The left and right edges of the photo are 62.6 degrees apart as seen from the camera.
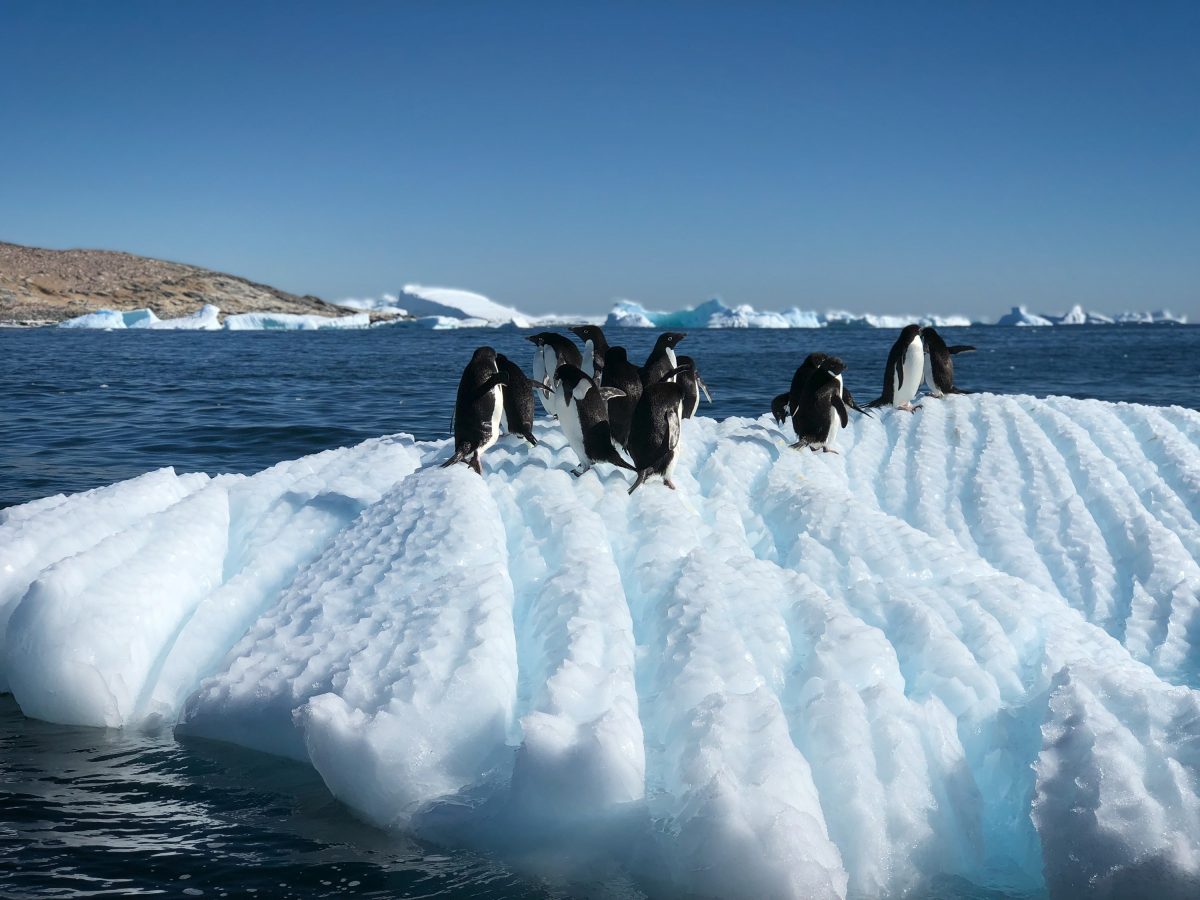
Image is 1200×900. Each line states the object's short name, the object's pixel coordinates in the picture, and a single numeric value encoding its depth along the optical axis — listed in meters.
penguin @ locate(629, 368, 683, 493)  5.46
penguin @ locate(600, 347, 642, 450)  6.11
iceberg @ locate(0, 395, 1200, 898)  2.79
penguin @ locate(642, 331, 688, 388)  7.13
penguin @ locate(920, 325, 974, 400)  8.28
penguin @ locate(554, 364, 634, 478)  5.69
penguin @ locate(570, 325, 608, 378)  6.96
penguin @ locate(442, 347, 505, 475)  5.80
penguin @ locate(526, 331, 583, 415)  6.61
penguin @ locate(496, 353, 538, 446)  6.29
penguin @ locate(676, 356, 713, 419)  7.20
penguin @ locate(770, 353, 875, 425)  7.00
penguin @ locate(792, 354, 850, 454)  6.64
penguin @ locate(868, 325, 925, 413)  7.94
